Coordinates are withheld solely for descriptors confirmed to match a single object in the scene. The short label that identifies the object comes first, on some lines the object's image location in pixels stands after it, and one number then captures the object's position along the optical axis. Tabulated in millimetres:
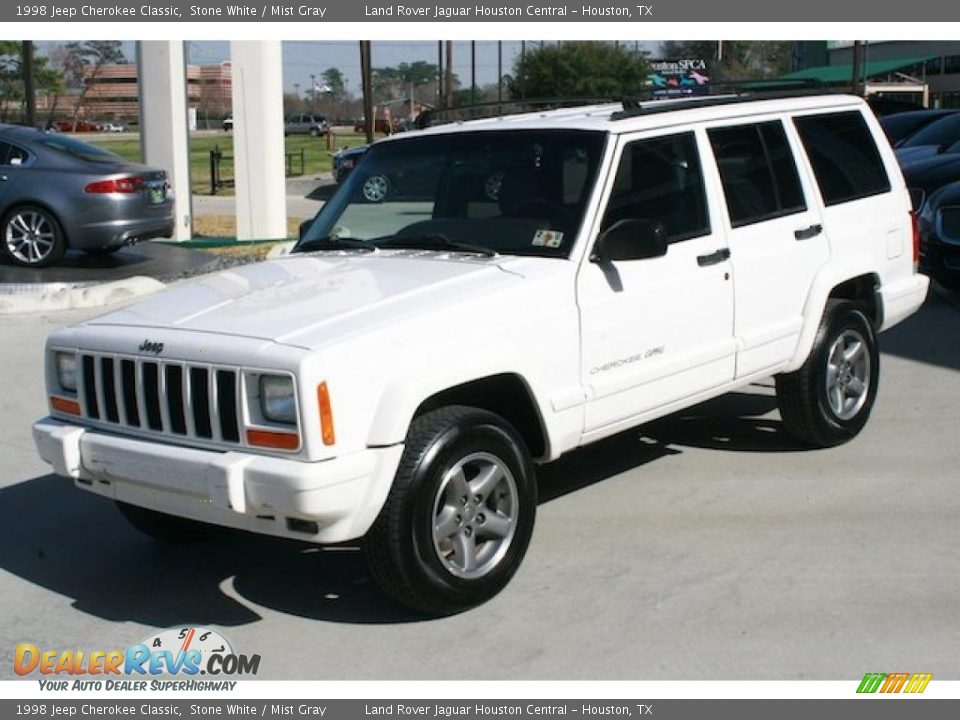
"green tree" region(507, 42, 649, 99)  47312
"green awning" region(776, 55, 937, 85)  49594
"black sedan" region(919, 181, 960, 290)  11211
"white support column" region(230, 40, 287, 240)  16266
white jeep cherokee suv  4559
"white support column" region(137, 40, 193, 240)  16453
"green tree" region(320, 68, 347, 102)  79812
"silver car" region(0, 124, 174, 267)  13523
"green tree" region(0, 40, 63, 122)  50938
